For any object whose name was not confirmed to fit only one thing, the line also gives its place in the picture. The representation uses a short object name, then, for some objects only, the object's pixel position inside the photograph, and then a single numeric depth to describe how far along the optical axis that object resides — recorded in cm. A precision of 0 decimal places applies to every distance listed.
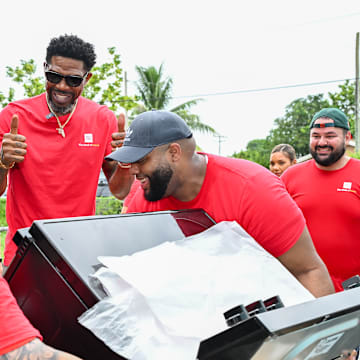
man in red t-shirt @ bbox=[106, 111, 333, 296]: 180
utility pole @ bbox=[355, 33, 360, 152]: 1790
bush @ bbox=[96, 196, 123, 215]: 1180
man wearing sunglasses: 253
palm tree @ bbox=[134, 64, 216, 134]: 2296
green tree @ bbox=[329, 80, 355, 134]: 2881
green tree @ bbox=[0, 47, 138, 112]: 1050
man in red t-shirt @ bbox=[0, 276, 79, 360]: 116
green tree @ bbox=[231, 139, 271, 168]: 3270
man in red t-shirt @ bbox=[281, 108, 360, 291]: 313
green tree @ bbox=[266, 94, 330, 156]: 3903
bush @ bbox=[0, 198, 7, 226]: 1427
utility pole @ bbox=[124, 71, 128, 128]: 2157
